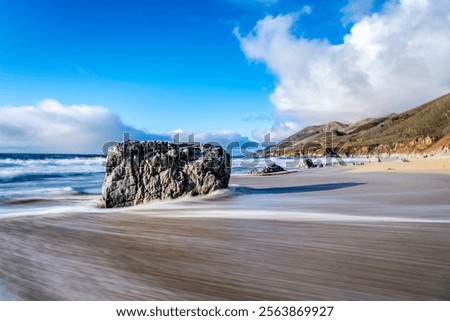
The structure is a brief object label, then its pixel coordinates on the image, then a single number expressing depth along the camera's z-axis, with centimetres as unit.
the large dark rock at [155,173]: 845
